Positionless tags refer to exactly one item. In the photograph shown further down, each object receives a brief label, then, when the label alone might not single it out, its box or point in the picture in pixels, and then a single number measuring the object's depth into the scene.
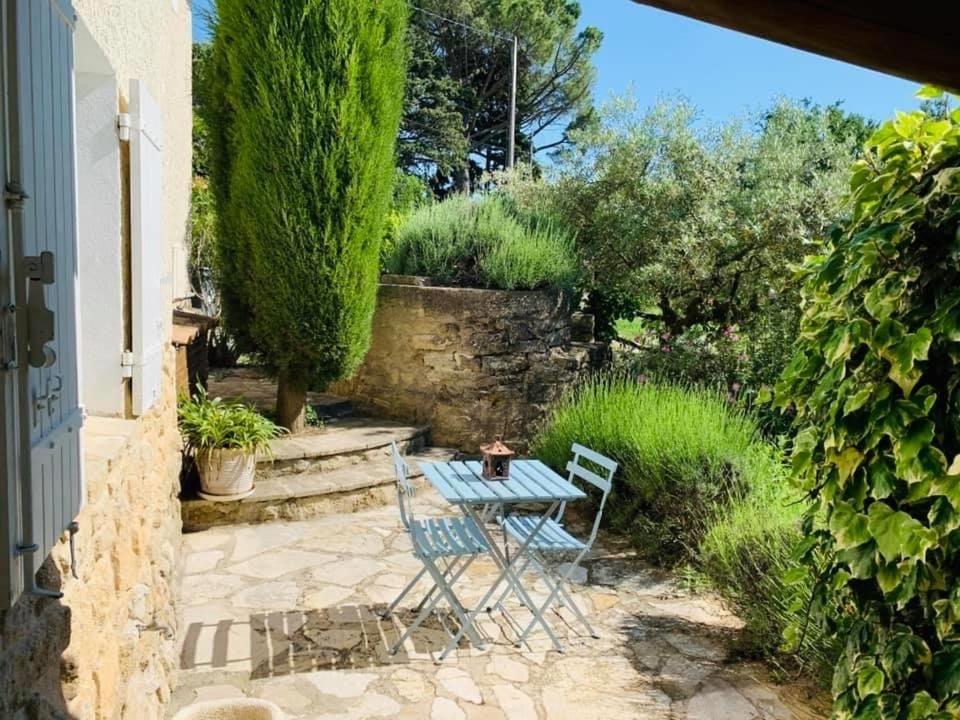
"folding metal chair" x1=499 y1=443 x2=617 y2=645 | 3.81
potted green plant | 5.05
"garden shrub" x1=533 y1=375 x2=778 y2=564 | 4.87
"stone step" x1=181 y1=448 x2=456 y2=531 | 5.09
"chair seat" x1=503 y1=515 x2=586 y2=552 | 3.84
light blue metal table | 3.62
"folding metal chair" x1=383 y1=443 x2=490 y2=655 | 3.59
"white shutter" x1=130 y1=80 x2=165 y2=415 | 2.54
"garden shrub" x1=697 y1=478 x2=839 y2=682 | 3.16
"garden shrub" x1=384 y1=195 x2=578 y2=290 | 7.28
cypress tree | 5.62
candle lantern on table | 3.96
